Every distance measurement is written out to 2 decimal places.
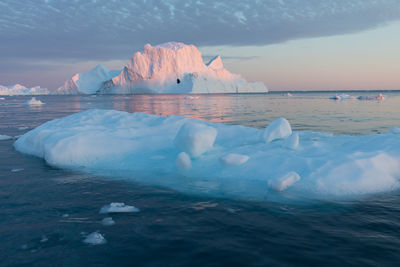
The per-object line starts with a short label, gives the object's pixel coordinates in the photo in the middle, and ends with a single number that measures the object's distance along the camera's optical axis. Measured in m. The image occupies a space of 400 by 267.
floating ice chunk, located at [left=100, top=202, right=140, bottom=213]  3.88
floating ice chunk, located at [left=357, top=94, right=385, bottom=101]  38.81
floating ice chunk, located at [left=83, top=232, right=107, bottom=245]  3.05
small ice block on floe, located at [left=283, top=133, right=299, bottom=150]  5.88
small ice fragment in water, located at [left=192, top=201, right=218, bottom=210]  3.99
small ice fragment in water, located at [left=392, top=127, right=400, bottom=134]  7.45
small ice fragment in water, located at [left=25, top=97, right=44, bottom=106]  36.61
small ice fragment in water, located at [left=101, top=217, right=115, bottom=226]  3.51
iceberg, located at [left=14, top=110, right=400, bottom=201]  4.59
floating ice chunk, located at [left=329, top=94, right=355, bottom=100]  43.23
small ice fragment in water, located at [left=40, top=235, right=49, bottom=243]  3.08
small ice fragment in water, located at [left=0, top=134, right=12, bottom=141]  10.20
